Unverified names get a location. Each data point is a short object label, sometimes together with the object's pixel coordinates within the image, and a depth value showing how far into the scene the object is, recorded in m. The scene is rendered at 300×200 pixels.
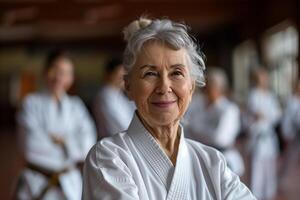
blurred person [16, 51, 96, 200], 4.00
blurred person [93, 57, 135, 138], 5.16
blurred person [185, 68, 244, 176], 5.33
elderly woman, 1.86
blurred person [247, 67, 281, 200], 7.65
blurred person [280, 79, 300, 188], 8.59
